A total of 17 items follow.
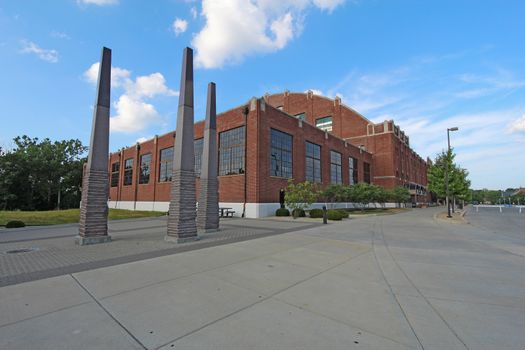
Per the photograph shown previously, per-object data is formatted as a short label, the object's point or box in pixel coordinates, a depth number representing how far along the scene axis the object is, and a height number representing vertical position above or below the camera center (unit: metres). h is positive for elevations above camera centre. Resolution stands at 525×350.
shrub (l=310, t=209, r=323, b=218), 22.78 -1.37
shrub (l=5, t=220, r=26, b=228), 16.40 -1.89
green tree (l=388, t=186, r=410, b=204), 39.38 +0.85
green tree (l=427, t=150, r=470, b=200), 34.12 +2.86
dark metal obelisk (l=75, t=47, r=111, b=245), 9.74 +0.75
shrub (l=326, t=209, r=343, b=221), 20.91 -1.43
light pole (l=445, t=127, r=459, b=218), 24.42 +6.82
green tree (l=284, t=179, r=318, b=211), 22.69 +0.16
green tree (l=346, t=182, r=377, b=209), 30.69 +0.65
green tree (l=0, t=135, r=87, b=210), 44.19 +4.02
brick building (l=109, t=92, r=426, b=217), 25.09 +5.92
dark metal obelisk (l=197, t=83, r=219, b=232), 12.91 +0.94
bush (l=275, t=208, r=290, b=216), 24.34 -1.39
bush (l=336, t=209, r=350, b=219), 22.14 -1.48
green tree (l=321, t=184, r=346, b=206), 30.30 +0.85
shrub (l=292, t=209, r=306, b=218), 22.41 -1.44
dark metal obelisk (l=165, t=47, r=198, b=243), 10.10 +0.84
